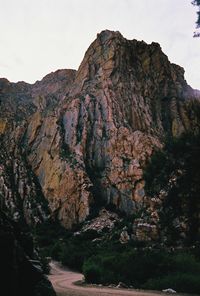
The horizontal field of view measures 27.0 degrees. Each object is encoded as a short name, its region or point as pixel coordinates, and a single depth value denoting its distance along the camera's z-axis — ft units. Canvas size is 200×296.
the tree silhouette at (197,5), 59.74
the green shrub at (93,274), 85.48
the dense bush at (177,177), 105.35
